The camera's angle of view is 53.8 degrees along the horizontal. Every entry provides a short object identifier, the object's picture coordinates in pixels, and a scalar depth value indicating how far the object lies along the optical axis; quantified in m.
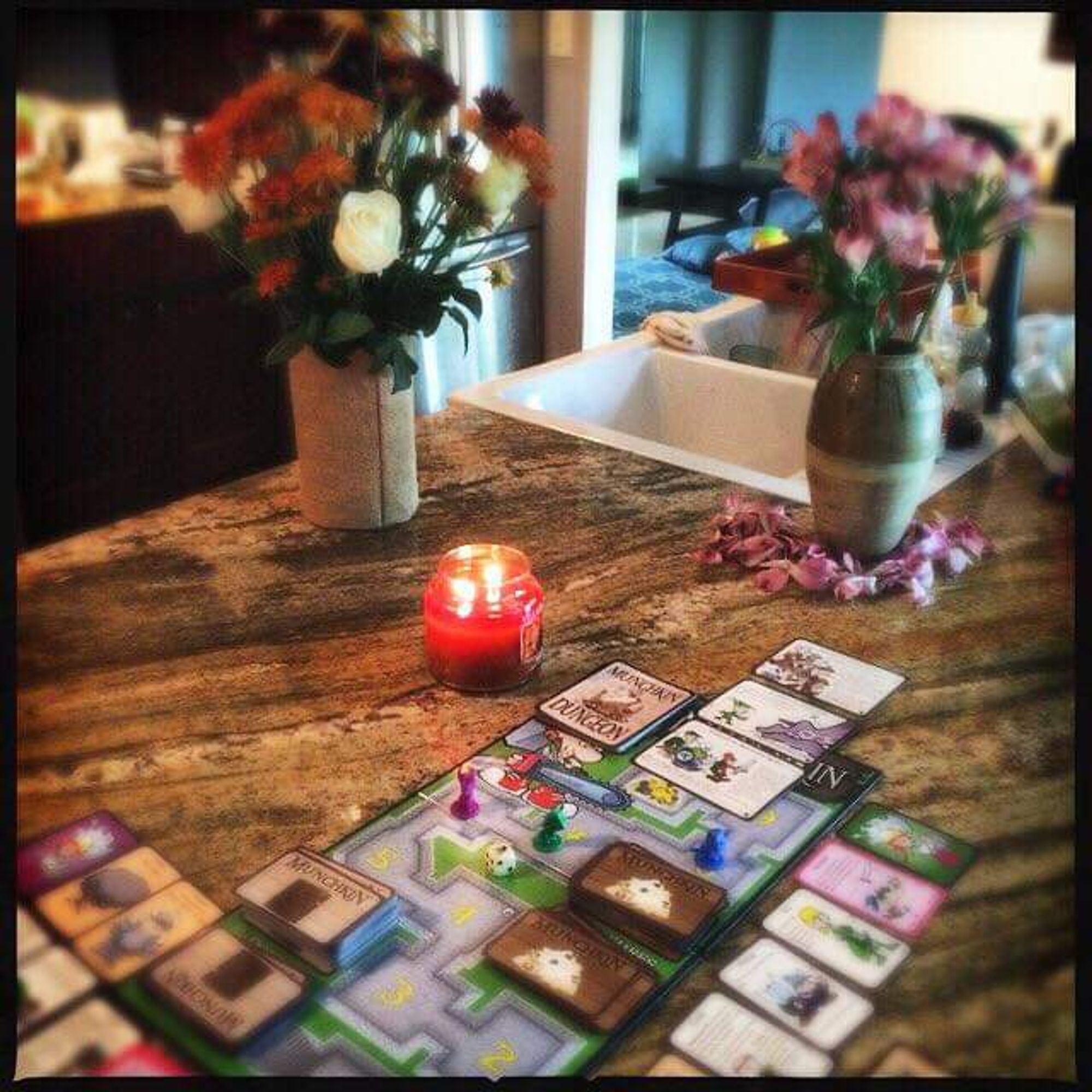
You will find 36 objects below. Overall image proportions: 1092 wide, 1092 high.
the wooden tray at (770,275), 1.25
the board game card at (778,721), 0.73
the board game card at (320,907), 0.55
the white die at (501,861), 0.61
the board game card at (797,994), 0.52
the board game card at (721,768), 0.68
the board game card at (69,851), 0.61
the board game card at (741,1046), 0.50
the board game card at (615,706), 0.74
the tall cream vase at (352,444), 0.97
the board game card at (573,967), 0.53
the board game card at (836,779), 0.68
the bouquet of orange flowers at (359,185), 0.83
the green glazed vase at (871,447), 0.91
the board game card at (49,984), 0.55
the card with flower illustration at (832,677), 0.79
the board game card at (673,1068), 0.50
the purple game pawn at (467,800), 0.66
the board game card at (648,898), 0.56
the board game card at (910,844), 0.62
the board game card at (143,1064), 0.50
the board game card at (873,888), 0.58
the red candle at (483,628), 0.78
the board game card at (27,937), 0.58
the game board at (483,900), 0.51
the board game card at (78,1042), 0.52
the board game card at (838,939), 0.55
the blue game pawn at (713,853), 0.62
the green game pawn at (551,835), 0.63
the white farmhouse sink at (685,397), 1.44
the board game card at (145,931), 0.55
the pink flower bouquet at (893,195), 0.82
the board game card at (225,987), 0.52
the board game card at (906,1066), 0.50
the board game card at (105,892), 0.58
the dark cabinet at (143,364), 1.96
